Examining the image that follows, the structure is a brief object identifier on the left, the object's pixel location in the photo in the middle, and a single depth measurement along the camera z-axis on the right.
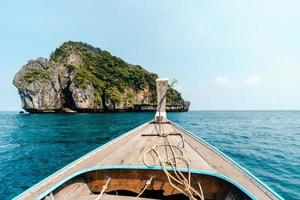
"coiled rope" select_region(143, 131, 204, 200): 3.05
